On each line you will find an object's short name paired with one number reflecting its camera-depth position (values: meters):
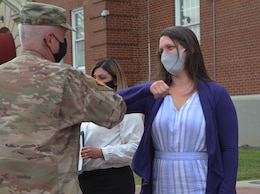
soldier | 2.75
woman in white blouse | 4.36
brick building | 13.81
